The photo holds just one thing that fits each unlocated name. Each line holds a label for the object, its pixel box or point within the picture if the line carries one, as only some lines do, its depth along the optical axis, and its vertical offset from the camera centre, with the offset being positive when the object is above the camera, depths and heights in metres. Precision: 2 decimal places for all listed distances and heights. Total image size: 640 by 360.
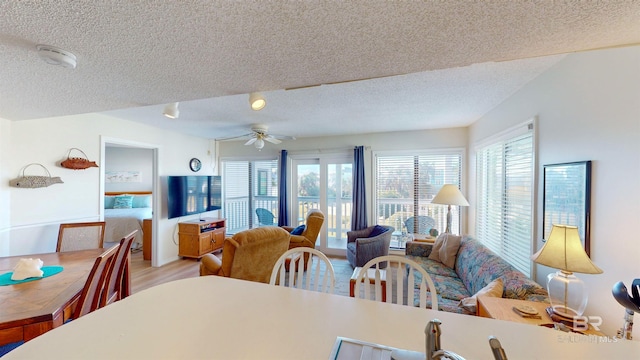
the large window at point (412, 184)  4.20 -0.09
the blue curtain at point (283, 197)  4.94 -0.39
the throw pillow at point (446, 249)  2.99 -0.89
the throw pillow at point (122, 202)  5.62 -0.60
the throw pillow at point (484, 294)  1.66 -0.81
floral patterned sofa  1.70 -0.90
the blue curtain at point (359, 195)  4.48 -0.31
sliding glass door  4.79 -0.35
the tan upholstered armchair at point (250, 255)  2.46 -0.83
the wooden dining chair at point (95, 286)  1.42 -0.69
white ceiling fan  3.83 +0.68
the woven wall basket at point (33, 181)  2.50 -0.05
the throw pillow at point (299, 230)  3.81 -0.83
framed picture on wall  1.50 -0.12
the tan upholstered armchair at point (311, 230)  3.58 -0.80
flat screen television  4.16 -0.33
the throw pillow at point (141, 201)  5.90 -0.60
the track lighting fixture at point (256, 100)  2.20 +0.70
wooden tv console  4.29 -1.11
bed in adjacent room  4.73 -0.75
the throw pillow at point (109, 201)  5.65 -0.57
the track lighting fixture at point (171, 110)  2.47 +0.69
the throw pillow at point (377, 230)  3.95 -0.86
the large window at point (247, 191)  5.32 -0.31
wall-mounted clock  4.73 +0.26
